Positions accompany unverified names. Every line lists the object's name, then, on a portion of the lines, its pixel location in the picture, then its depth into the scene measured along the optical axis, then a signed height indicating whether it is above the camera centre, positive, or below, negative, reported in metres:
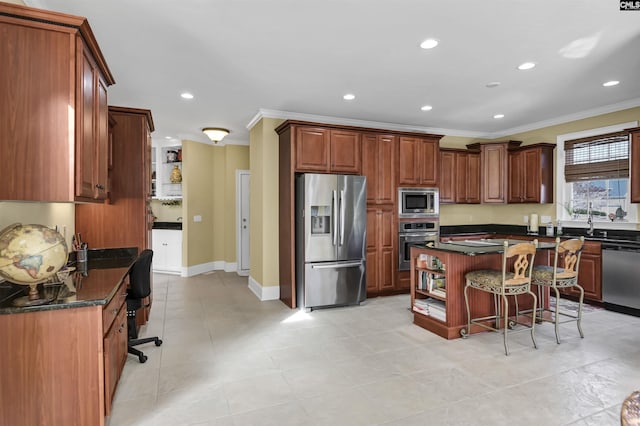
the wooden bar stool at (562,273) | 3.44 -0.61
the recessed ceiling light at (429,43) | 2.92 +1.44
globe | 1.72 -0.20
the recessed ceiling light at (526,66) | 3.40 +1.44
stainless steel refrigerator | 4.53 -0.36
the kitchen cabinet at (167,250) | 6.93 -0.73
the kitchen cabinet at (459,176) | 6.03 +0.63
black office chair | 3.05 -0.65
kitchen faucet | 5.02 -0.13
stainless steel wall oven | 5.34 -0.38
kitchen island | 3.56 -0.76
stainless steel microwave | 5.35 +0.16
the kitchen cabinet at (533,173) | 5.58 +0.63
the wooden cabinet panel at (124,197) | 3.64 +0.17
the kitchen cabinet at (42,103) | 1.81 +0.59
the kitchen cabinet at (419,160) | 5.36 +0.81
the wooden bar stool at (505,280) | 3.18 -0.63
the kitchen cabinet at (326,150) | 4.66 +0.87
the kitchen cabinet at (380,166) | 5.12 +0.69
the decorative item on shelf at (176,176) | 7.15 +0.76
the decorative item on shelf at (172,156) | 7.27 +1.19
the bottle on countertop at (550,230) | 5.48 -0.28
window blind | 4.79 +0.79
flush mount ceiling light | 5.87 +1.36
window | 4.81 +0.50
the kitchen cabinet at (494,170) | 6.03 +0.74
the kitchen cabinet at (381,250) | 5.15 -0.56
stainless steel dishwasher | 4.21 -0.80
